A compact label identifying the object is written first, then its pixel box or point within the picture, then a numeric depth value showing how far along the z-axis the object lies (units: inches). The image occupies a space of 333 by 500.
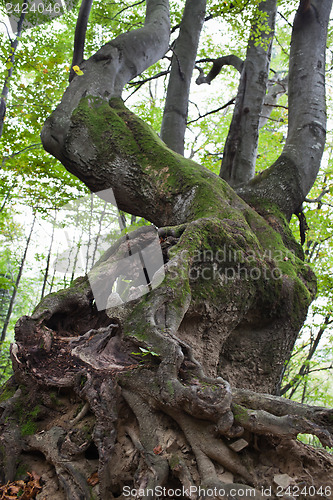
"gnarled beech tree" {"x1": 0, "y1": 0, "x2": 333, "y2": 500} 75.1
